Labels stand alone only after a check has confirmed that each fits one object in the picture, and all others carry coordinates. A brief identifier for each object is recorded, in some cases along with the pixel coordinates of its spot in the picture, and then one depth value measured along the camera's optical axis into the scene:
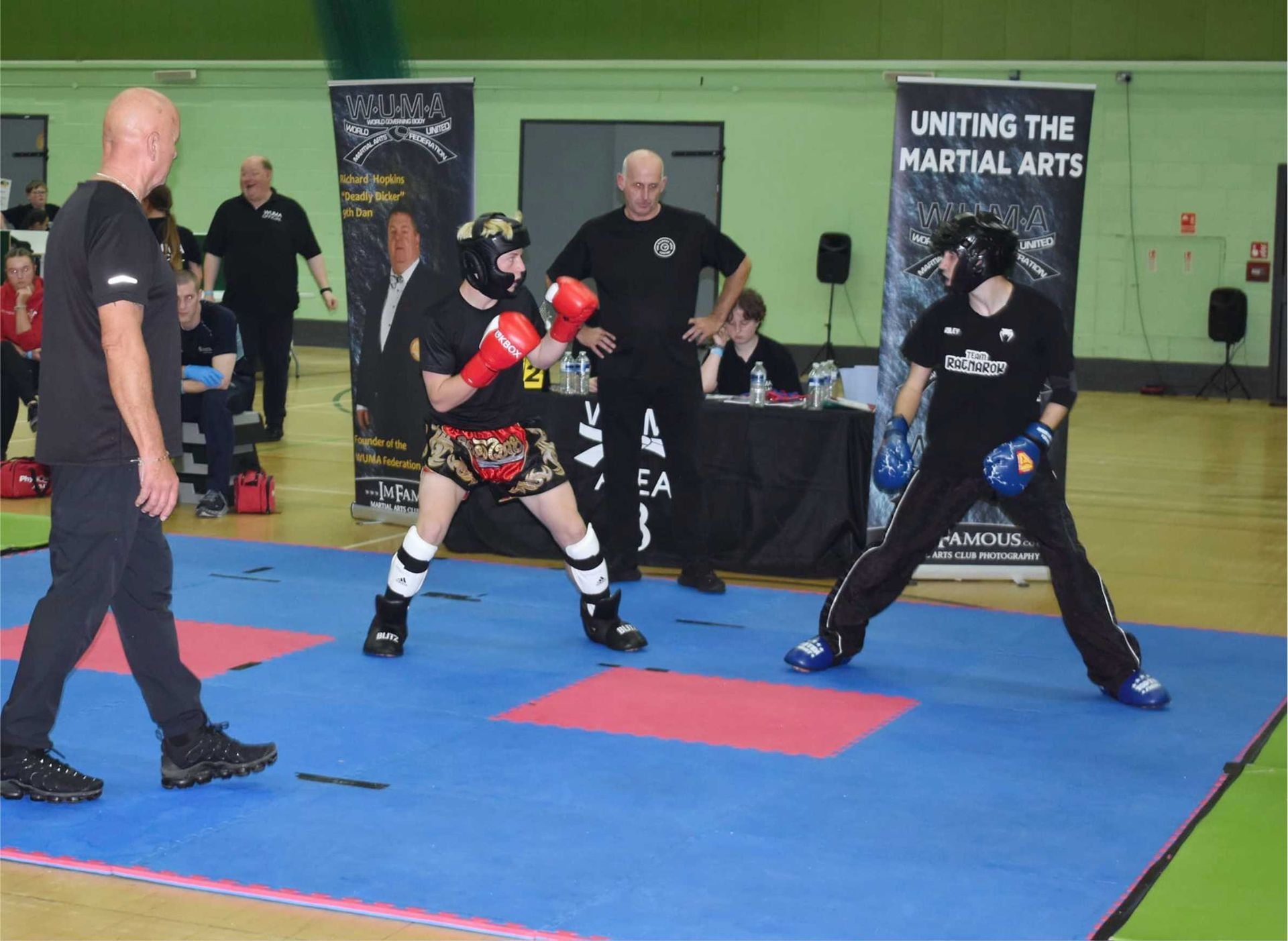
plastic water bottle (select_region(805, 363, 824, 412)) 7.62
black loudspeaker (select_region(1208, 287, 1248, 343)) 16.38
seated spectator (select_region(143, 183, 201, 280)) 9.88
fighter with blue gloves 5.38
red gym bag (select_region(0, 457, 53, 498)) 9.14
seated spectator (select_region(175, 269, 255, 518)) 8.60
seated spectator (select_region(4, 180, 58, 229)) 15.88
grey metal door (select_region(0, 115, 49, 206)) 21.14
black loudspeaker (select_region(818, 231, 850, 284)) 17.42
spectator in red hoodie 9.76
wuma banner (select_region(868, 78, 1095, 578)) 7.28
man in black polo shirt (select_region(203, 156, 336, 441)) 11.43
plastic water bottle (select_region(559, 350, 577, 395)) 7.86
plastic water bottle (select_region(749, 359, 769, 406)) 7.66
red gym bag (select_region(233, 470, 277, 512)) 8.86
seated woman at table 7.93
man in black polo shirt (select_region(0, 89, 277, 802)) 3.86
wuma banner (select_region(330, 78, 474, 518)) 8.01
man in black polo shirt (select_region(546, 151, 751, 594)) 7.02
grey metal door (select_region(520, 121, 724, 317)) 18.20
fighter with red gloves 5.58
